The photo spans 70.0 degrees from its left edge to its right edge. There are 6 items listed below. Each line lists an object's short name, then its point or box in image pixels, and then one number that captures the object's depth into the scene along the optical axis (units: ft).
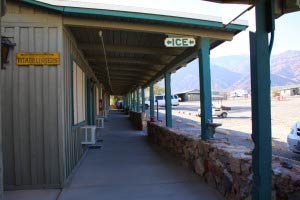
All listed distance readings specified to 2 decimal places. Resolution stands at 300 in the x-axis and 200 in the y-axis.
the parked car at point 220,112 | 56.73
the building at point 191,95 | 165.86
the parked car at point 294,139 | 16.13
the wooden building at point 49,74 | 12.01
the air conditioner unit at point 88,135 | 18.15
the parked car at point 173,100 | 109.50
